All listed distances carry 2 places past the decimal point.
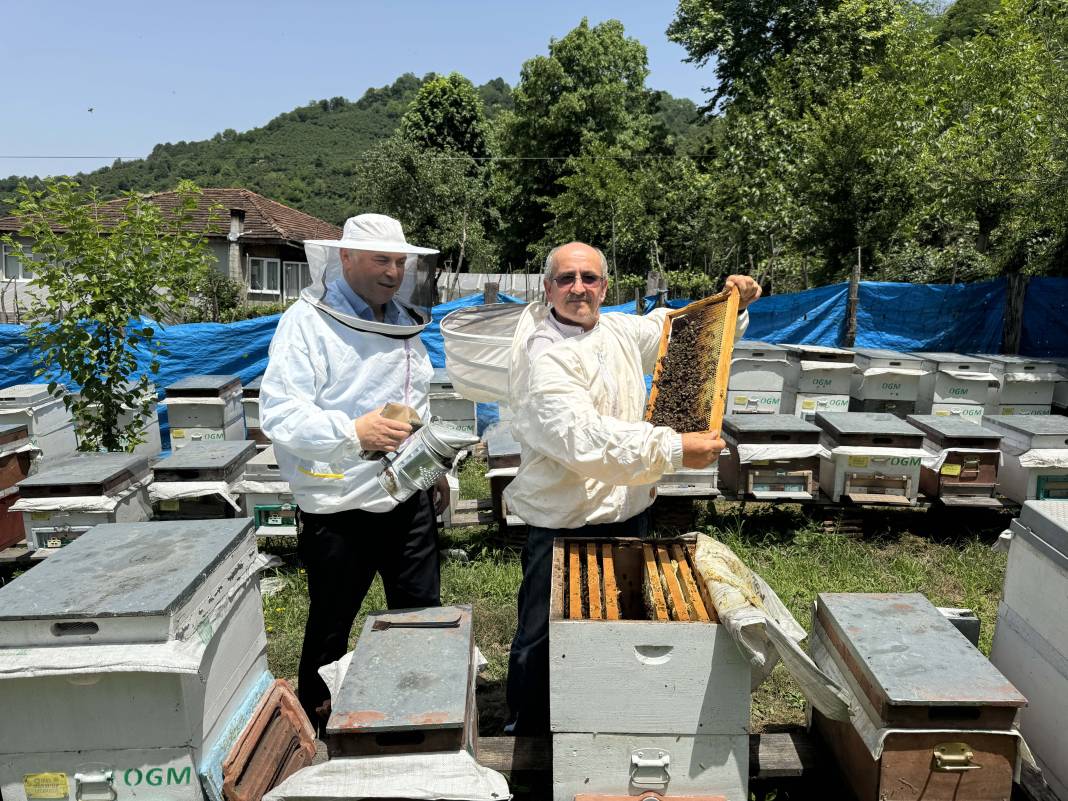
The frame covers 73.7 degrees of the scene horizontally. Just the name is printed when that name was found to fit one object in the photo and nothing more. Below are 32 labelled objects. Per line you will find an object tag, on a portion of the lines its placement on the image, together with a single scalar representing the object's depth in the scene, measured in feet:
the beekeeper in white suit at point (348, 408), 7.61
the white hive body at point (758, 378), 20.10
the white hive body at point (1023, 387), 19.76
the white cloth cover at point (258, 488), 14.24
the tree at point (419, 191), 67.62
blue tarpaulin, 26.86
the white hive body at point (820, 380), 20.02
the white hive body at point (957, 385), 19.72
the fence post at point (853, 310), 26.73
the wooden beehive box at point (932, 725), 5.56
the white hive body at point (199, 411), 18.40
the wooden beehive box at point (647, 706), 5.67
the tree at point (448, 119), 104.73
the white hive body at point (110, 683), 5.35
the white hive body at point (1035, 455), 14.35
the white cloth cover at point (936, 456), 15.26
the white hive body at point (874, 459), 15.23
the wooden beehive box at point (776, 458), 15.49
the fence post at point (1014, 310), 27.00
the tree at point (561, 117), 87.66
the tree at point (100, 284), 16.60
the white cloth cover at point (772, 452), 15.47
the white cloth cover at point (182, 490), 13.67
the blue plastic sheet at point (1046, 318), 26.71
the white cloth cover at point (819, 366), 19.88
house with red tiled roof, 69.05
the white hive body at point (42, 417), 16.26
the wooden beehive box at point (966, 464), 15.23
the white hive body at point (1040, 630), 6.18
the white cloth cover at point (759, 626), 5.40
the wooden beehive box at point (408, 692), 5.27
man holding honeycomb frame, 7.05
